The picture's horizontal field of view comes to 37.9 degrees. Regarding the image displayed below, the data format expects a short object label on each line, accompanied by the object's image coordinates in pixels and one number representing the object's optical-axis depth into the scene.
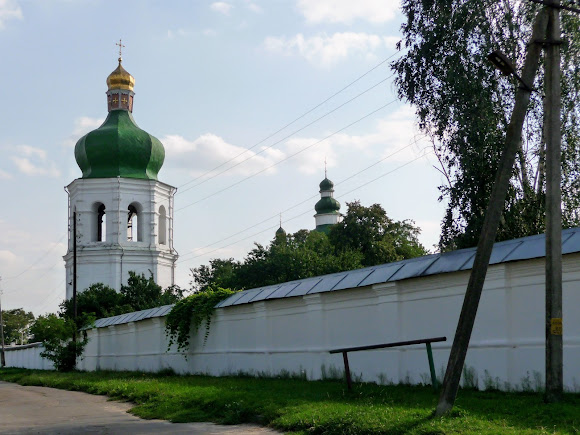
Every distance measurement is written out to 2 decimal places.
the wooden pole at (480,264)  9.72
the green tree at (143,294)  48.50
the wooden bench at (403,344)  11.81
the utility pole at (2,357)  63.50
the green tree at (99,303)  46.12
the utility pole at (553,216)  10.18
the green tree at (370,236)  52.12
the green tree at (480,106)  22.81
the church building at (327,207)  74.88
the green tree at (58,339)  34.91
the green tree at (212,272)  59.56
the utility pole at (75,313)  36.06
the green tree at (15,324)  106.81
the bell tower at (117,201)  52.53
